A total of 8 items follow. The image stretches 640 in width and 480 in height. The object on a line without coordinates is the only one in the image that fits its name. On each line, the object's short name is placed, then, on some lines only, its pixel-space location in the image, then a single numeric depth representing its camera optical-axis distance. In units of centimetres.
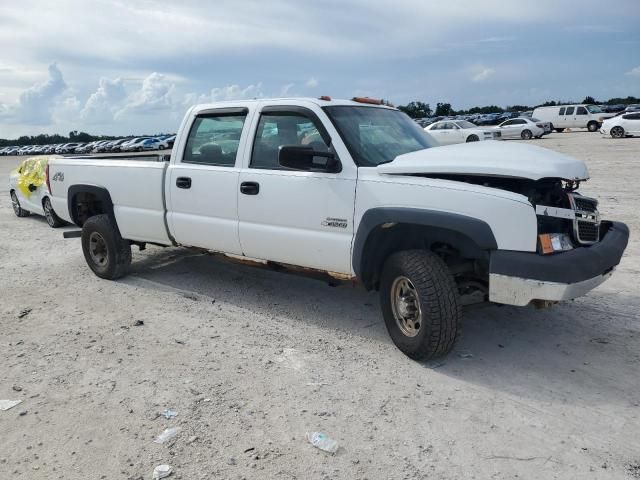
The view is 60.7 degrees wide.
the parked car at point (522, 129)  3209
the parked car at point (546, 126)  3278
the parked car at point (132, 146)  5311
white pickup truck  350
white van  3638
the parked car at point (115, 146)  5519
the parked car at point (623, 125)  2747
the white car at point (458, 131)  2714
